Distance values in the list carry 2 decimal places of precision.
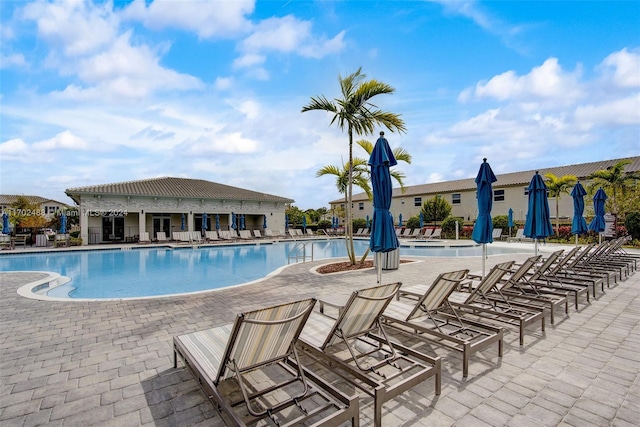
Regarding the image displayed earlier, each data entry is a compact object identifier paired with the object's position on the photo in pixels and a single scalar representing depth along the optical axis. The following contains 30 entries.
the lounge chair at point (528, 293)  5.31
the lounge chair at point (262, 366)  2.38
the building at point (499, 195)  26.73
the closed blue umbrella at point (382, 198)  5.98
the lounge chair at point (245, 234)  27.63
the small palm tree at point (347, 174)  12.23
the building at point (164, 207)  22.86
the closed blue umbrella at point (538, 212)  9.37
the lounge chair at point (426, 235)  27.93
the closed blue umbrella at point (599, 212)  13.74
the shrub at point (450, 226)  28.05
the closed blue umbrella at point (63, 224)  20.89
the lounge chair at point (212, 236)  24.88
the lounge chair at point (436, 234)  27.31
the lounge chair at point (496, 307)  4.50
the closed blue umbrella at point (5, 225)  19.81
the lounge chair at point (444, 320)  3.55
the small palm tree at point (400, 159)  12.27
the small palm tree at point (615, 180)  19.92
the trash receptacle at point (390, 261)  10.88
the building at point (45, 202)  58.89
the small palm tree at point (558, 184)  22.88
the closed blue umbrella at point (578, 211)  12.98
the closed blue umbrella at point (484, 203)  7.54
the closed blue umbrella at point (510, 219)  24.38
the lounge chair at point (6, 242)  19.17
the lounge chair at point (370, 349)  2.75
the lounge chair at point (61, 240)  20.17
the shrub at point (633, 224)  18.09
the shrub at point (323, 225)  37.16
